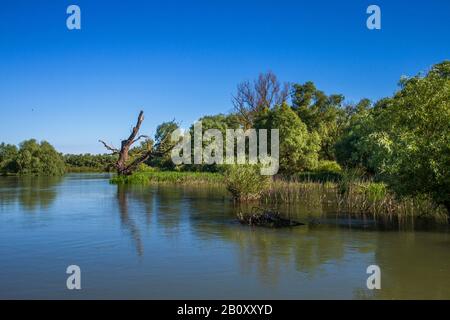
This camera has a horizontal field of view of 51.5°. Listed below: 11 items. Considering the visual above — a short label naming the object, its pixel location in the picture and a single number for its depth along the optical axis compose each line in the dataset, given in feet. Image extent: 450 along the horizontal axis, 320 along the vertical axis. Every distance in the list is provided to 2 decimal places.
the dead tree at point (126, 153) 161.48
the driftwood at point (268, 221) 54.60
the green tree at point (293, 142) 133.49
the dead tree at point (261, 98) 196.62
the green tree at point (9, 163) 261.85
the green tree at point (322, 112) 163.53
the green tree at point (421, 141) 46.73
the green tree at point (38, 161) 260.62
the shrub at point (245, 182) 80.84
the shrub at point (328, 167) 137.67
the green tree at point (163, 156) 194.28
